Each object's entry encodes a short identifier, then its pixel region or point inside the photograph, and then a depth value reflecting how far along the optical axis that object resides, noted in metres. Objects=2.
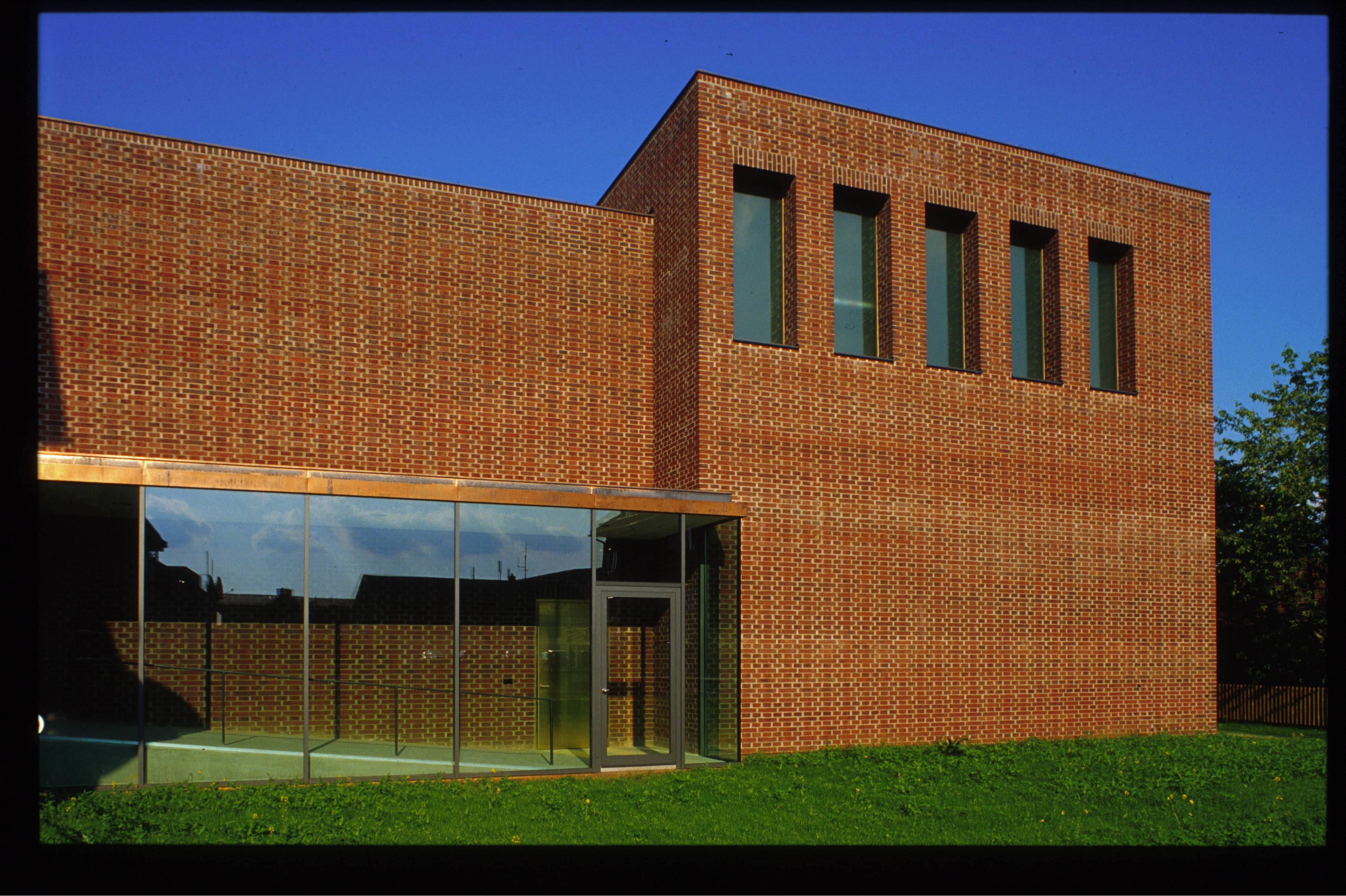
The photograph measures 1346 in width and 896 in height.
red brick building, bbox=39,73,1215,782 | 11.45
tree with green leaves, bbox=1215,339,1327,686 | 23.41
